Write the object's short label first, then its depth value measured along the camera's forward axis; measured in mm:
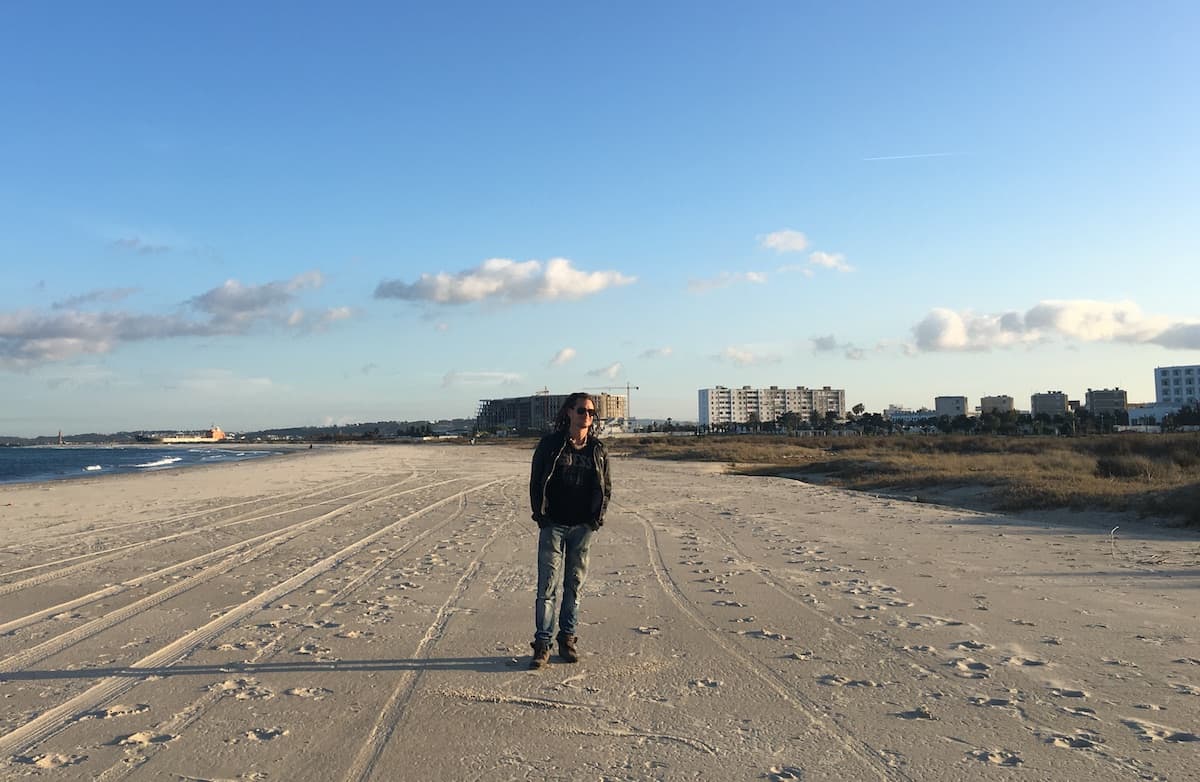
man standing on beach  5758
